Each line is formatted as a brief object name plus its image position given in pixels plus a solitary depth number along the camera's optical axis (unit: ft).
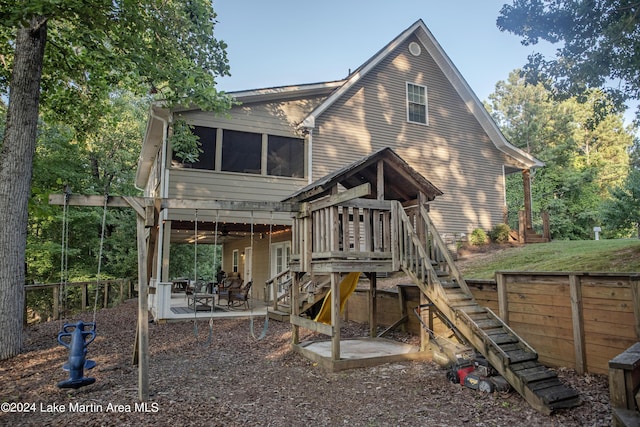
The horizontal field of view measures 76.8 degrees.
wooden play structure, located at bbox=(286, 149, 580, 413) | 18.42
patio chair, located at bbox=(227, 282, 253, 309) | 41.54
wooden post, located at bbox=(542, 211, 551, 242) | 48.37
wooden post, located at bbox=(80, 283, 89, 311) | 44.45
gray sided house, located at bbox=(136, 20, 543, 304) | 38.50
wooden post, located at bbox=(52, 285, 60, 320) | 38.54
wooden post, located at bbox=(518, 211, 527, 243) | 48.75
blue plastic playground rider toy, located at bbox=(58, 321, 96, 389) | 17.51
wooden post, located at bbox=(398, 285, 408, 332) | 28.14
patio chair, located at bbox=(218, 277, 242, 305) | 44.27
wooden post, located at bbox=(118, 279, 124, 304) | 53.93
